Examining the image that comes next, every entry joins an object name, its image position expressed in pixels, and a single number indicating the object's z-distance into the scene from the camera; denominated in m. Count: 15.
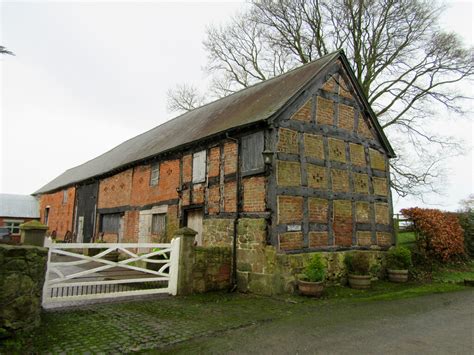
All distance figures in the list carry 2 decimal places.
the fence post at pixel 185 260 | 8.07
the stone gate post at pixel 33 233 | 6.31
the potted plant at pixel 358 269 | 9.25
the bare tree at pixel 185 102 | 25.47
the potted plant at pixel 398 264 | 10.38
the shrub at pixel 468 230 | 13.58
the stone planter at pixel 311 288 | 7.99
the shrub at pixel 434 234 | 11.98
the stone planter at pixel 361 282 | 9.23
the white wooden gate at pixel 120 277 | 6.62
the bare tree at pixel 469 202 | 28.37
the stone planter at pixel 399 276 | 10.35
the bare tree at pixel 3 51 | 5.10
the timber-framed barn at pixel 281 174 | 8.90
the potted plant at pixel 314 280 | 8.01
